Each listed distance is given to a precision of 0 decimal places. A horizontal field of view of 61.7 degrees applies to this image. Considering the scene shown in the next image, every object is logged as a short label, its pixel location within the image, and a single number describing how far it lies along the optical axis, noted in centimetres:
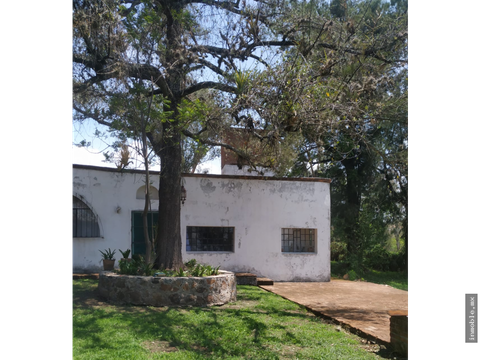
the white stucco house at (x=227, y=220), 1045
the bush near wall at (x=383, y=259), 1655
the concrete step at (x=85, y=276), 896
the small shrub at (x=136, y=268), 739
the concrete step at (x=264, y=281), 1069
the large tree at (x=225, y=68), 624
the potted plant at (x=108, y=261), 967
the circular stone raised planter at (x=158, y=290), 687
